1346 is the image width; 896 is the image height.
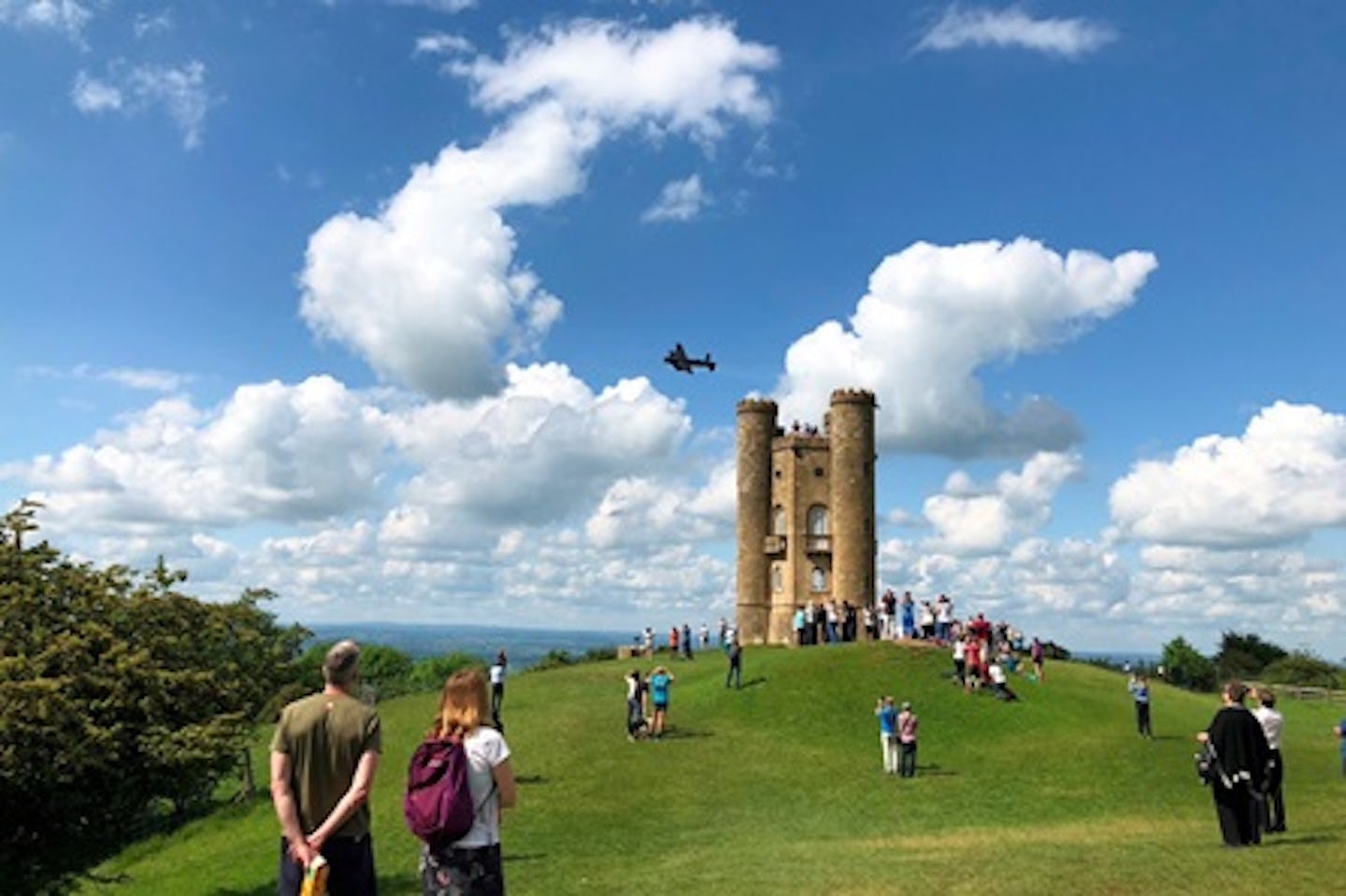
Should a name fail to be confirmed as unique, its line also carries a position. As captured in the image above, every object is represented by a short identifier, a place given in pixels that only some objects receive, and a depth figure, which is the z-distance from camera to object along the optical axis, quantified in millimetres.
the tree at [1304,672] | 64625
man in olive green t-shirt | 7371
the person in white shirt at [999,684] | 33094
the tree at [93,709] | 18172
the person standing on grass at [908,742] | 25000
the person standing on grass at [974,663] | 34031
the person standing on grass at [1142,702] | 28828
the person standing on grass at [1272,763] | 14414
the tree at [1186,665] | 66006
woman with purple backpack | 7340
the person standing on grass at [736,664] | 34969
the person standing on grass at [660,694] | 29141
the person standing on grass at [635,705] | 29375
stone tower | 53062
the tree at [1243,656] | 73375
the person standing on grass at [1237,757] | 13484
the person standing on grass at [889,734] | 25547
